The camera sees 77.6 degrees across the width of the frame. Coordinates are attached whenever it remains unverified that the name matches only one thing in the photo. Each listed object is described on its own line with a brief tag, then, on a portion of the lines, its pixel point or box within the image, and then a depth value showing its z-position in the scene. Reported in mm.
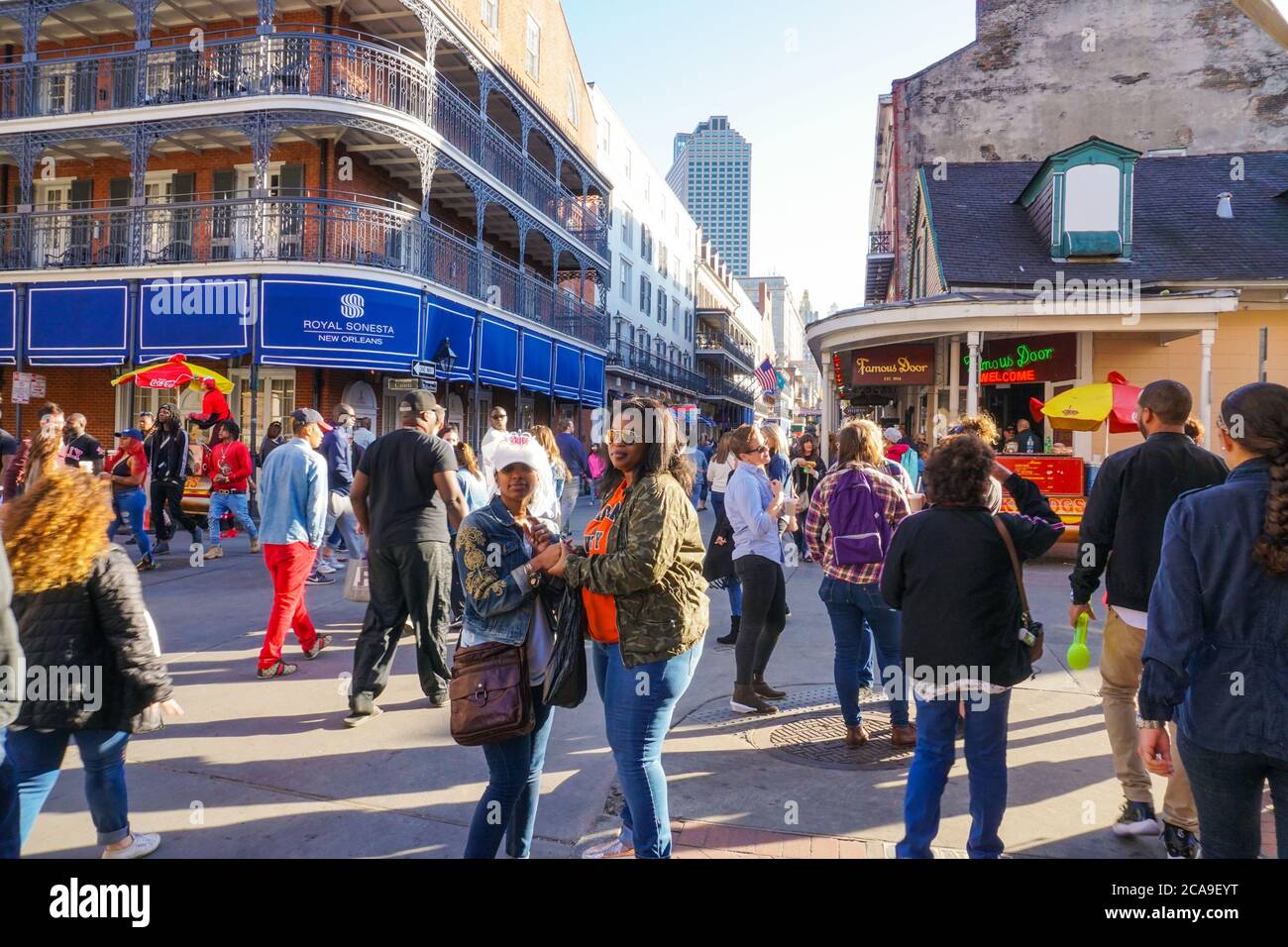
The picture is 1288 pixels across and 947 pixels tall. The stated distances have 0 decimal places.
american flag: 27141
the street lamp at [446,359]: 18109
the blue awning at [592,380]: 29641
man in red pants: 5676
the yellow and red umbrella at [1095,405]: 9992
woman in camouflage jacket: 2807
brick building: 16453
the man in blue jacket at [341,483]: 8969
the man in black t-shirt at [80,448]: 9133
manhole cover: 4468
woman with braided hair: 2309
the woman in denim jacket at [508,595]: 2840
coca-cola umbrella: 13328
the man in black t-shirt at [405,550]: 4977
